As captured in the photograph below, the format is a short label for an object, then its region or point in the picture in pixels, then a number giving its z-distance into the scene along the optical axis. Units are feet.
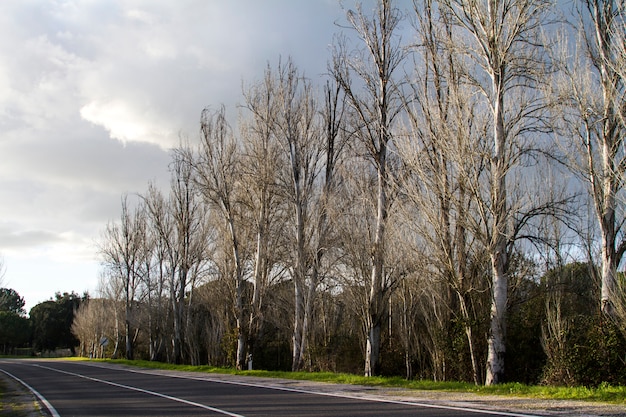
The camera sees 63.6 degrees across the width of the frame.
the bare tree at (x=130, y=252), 141.49
